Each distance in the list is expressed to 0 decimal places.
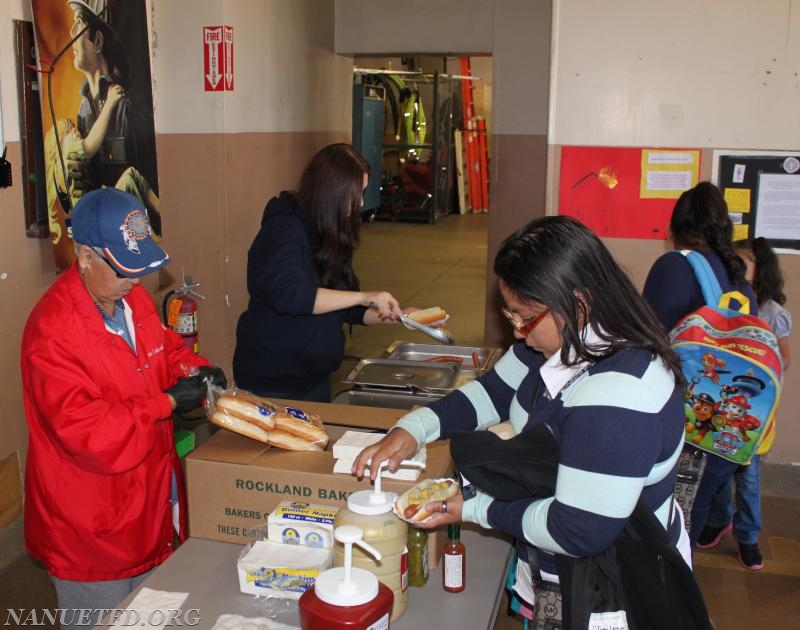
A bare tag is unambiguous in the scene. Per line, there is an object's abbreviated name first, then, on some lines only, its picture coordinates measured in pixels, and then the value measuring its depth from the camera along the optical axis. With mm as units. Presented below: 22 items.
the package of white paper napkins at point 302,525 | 1762
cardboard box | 1881
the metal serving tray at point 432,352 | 3578
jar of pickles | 1836
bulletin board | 4027
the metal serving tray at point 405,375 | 3129
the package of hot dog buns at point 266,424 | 1999
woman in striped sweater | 1470
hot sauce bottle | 1832
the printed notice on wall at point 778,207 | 4035
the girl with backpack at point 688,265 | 2811
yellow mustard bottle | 1587
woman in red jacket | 1955
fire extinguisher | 4566
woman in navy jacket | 2865
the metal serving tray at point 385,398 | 3035
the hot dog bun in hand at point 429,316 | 3185
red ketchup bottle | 1374
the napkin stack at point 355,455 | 1862
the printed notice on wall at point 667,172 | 4125
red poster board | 4152
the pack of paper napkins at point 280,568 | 1719
